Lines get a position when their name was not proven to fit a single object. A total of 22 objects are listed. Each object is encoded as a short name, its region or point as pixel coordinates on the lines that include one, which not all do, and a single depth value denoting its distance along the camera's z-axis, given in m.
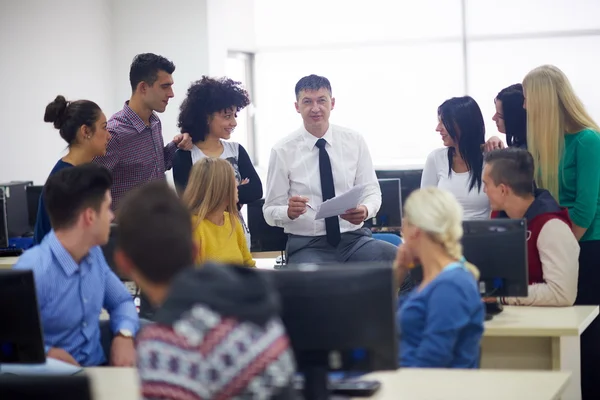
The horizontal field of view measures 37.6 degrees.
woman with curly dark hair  4.89
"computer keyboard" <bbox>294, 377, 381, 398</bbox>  2.50
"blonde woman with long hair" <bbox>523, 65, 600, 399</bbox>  4.14
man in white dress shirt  4.66
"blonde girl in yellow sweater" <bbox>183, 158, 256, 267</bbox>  4.11
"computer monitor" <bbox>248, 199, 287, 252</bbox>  5.04
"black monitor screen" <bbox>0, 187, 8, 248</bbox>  5.91
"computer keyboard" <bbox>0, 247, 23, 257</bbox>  5.77
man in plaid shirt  4.82
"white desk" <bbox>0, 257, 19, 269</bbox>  5.33
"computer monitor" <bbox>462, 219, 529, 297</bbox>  3.48
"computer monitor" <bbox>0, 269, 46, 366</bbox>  2.46
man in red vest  3.68
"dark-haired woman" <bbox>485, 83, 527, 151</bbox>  4.61
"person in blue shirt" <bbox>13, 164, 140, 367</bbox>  2.96
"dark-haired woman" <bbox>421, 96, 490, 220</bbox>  4.58
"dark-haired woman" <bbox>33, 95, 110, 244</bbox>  4.35
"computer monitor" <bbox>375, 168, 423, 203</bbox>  5.89
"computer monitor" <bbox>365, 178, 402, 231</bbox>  5.46
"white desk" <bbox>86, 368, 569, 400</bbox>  2.45
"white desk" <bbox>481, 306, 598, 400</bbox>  3.35
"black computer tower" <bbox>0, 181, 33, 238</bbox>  6.38
